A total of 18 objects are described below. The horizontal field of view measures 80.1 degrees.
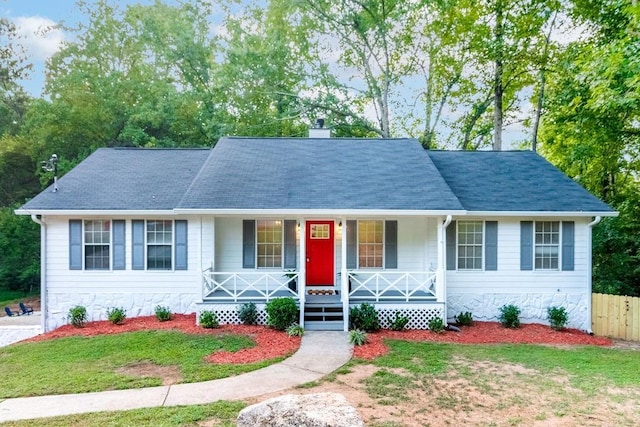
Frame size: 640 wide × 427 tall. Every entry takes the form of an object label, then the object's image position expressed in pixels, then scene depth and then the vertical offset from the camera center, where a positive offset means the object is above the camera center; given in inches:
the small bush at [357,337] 334.1 -111.5
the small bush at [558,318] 415.8 -116.3
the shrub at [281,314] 376.8 -101.6
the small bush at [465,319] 410.9 -116.5
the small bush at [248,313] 393.1 -105.1
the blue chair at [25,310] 550.0 -144.5
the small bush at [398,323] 383.9 -112.4
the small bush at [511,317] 410.3 -114.8
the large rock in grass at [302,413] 142.3 -77.8
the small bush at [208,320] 382.0 -108.9
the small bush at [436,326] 382.0 -115.2
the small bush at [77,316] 414.3 -113.6
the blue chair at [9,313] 556.2 -149.2
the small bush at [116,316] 412.2 -113.5
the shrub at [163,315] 410.6 -111.3
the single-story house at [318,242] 397.4 -34.9
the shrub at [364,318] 377.1 -106.1
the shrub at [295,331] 358.3 -113.0
